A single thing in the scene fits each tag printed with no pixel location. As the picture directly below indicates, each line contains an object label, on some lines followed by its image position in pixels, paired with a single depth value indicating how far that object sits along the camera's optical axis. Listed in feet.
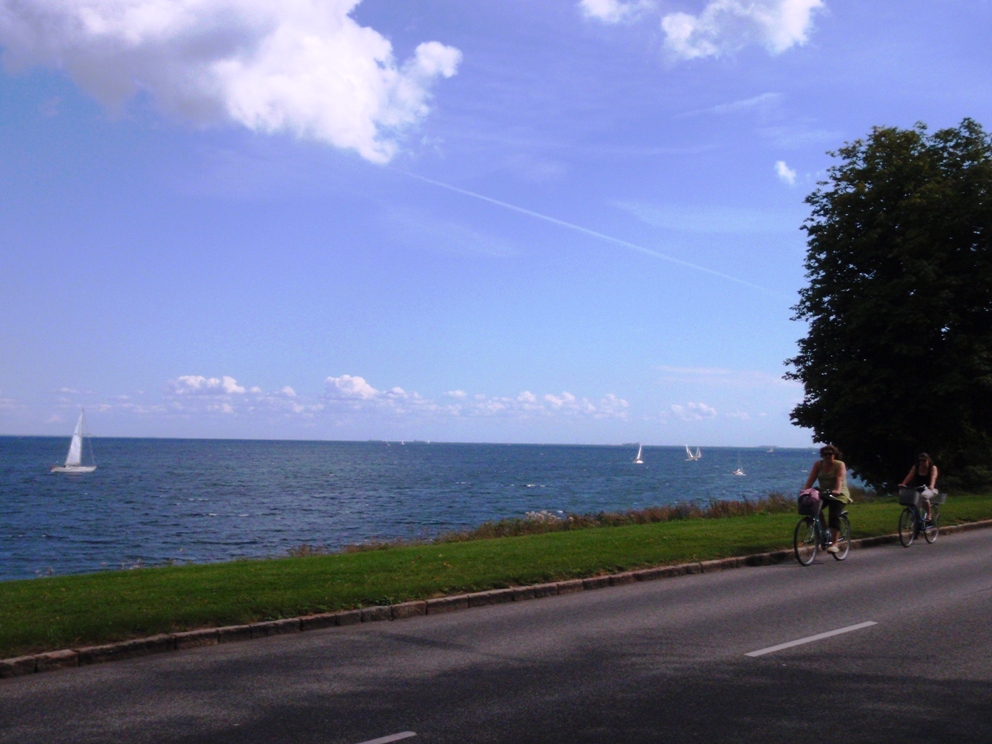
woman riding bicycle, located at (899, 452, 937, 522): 57.34
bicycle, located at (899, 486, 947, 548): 56.95
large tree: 94.43
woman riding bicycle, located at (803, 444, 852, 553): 49.01
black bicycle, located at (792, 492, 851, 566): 47.19
